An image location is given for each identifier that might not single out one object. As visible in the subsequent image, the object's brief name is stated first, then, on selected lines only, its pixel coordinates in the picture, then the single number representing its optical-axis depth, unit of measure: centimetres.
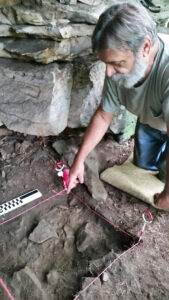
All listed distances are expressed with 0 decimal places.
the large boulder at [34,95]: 228
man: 144
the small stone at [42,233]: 202
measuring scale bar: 222
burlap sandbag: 247
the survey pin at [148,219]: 201
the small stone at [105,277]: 176
